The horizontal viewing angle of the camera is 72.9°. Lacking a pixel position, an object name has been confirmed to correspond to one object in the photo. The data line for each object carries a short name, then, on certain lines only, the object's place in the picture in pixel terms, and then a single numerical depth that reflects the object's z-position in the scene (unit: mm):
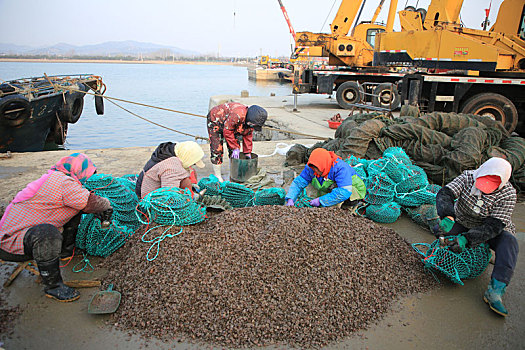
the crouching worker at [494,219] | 2664
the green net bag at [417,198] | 4145
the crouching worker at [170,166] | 3395
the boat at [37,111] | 8188
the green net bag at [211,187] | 4145
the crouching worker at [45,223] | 2541
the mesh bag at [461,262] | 2889
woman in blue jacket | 3682
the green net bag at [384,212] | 4016
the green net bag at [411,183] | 4242
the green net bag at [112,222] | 3172
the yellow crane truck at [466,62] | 8141
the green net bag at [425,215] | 3902
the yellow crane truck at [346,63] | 13633
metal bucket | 5199
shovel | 2482
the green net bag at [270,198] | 4148
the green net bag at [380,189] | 4145
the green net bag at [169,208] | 3051
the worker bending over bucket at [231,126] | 5141
